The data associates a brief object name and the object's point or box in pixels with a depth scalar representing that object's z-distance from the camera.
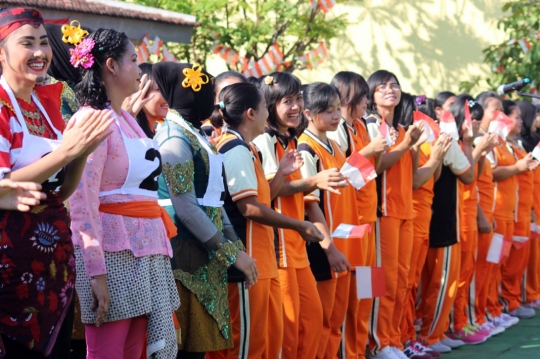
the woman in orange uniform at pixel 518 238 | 8.22
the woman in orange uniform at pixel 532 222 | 8.70
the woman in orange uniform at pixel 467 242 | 6.96
